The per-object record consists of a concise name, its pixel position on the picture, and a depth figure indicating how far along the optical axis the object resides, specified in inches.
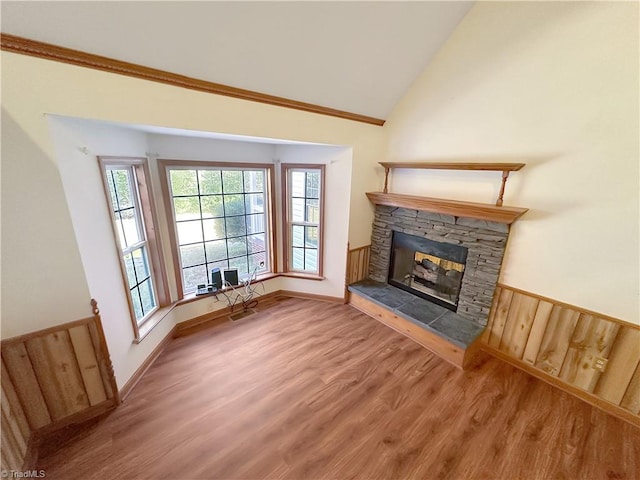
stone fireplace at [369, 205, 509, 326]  101.6
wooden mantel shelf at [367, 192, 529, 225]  88.3
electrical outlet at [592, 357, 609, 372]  81.2
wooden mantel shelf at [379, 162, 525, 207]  87.1
